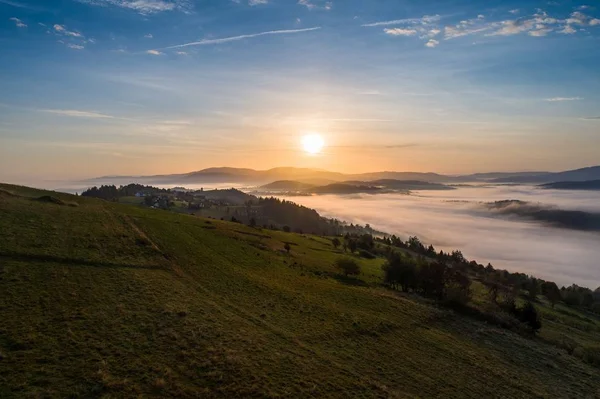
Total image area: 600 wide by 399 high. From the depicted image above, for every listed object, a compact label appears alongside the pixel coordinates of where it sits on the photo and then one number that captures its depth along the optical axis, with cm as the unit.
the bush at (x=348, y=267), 6844
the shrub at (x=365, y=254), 11792
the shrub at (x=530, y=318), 5269
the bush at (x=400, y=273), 6556
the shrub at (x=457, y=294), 5384
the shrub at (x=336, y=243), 12449
